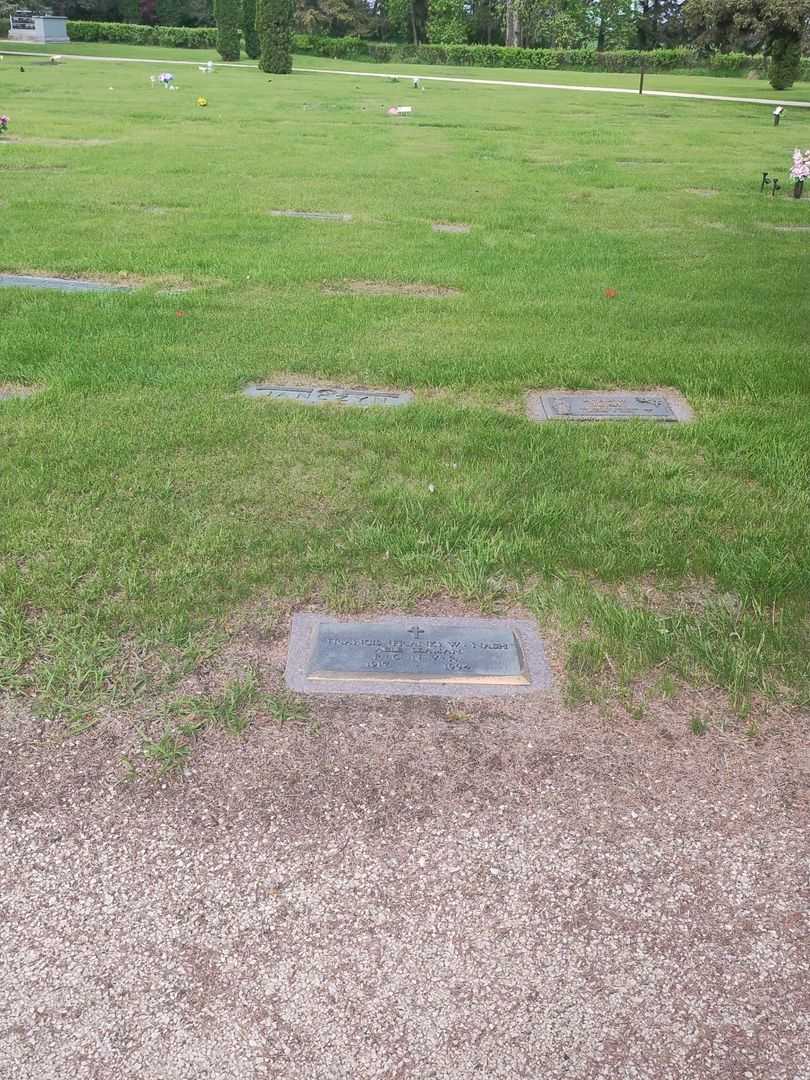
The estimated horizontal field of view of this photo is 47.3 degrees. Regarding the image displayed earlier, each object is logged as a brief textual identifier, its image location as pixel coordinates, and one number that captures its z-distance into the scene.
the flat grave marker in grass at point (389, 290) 7.64
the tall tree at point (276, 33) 36.69
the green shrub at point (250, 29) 46.97
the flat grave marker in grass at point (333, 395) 5.33
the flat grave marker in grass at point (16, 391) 5.32
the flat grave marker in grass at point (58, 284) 7.54
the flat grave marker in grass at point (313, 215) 10.54
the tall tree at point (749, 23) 29.30
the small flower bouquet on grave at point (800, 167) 11.88
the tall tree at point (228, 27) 44.28
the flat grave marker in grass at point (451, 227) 10.23
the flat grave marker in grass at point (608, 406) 5.24
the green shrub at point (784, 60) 32.72
